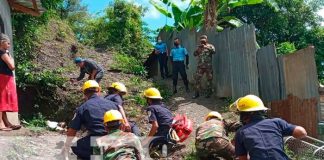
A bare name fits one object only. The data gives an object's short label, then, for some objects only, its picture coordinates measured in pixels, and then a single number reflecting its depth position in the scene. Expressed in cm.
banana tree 1605
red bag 907
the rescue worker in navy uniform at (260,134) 505
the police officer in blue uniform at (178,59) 1425
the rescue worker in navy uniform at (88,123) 660
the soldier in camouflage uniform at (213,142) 784
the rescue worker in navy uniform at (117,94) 827
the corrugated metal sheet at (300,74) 943
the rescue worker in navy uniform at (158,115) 848
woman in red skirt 856
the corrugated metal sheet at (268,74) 1112
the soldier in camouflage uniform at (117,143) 554
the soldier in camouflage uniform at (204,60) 1330
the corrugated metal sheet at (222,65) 1321
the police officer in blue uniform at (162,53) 1680
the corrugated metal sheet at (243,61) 1199
